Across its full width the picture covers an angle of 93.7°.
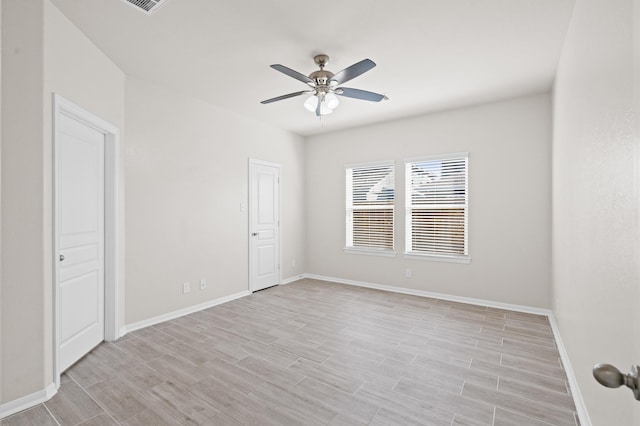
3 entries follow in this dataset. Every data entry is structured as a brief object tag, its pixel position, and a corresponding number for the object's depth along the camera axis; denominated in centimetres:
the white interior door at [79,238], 261
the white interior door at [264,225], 513
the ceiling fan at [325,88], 267
